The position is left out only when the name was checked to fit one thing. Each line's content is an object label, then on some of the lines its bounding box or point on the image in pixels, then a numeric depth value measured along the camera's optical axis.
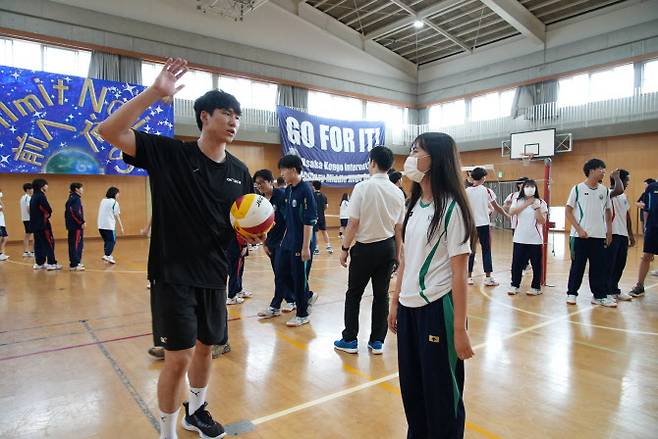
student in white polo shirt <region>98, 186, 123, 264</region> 8.98
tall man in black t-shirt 2.12
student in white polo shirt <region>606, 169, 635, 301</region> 5.87
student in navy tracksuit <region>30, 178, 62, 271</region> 8.27
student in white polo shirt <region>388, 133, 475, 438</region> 1.83
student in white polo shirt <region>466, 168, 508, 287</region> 6.83
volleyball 2.26
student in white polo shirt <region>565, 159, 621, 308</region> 5.41
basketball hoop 16.54
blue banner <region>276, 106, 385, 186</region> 17.72
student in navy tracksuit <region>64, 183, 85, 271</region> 8.45
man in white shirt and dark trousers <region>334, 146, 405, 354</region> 3.79
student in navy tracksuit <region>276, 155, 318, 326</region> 4.52
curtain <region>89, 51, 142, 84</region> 14.45
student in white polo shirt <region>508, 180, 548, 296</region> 6.32
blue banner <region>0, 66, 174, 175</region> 12.77
